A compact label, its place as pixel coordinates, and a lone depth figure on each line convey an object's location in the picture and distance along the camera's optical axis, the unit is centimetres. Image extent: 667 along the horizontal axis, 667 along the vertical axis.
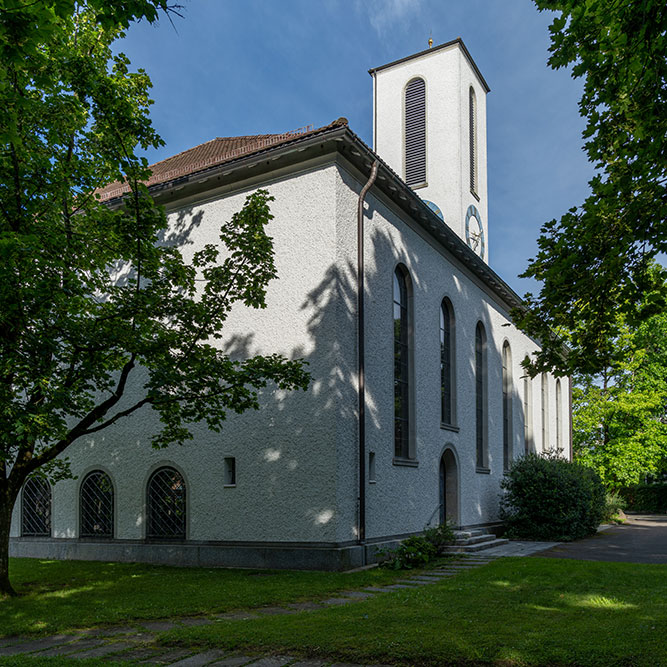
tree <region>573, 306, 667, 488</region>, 3244
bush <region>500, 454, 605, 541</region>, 2033
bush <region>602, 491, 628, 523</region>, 2901
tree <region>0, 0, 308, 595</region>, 909
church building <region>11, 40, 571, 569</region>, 1279
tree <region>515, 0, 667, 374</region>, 740
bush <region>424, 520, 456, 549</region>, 1473
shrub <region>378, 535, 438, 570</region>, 1285
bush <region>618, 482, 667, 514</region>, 4362
